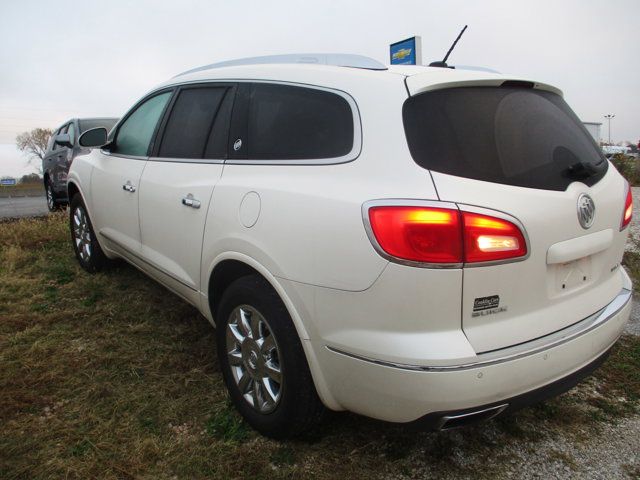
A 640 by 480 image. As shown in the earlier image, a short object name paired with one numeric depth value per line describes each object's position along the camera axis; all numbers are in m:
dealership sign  7.05
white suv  1.67
